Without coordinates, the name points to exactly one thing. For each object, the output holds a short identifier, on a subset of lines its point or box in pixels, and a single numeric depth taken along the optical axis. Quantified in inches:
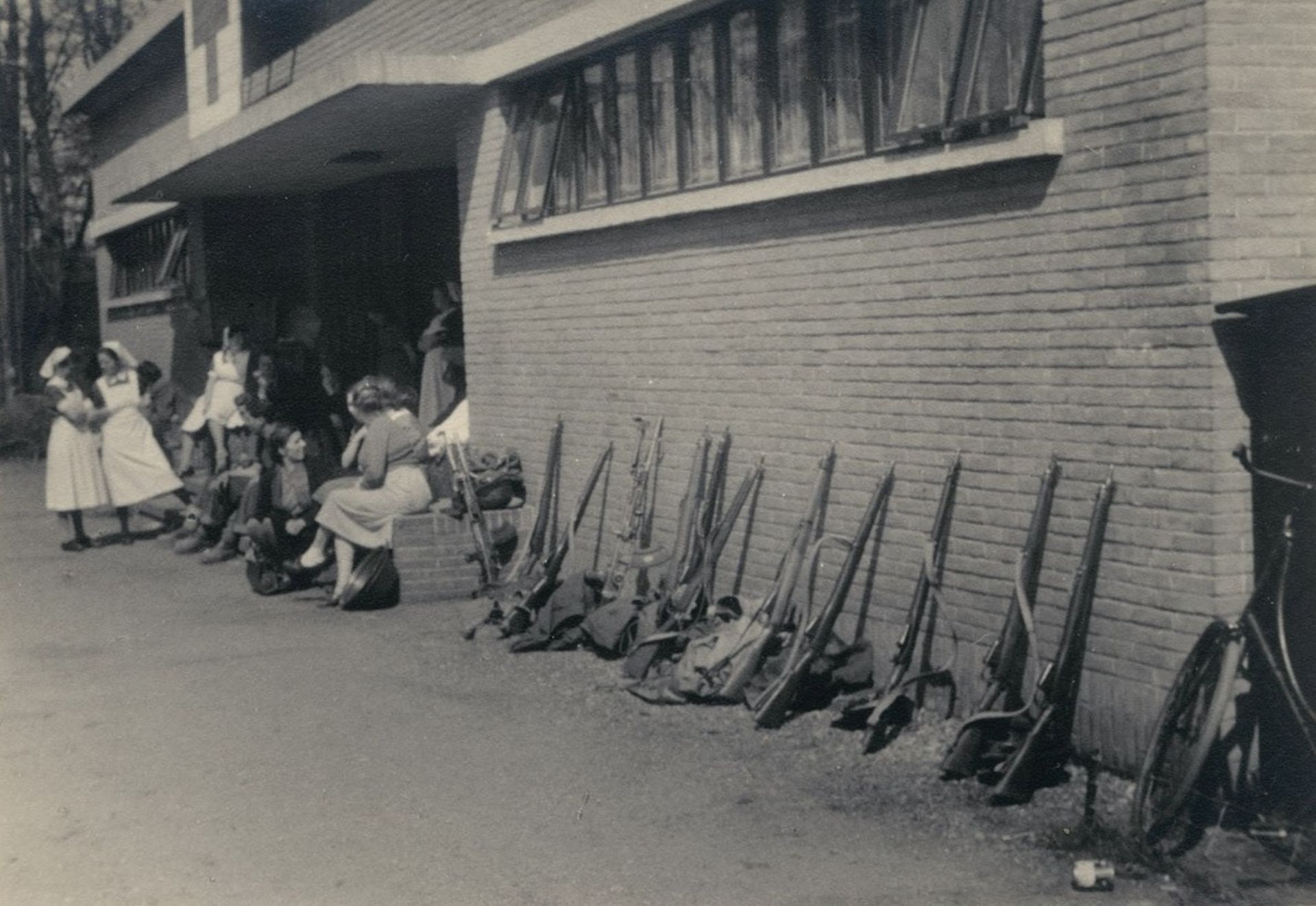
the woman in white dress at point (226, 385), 639.8
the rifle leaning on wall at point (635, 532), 383.6
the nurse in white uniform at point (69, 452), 584.7
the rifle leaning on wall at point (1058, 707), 241.3
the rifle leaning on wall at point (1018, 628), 254.5
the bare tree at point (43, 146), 1370.6
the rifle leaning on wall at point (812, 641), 288.4
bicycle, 213.3
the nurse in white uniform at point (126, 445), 595.2
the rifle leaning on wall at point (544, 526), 435.8
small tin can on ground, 200.5
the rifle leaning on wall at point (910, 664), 273.1
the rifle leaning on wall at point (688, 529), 359.6
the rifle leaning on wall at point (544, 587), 382.9
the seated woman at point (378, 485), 439.2
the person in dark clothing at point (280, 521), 469.4
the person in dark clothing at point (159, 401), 673.0
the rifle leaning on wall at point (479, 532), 435.8
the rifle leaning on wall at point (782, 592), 303.0
